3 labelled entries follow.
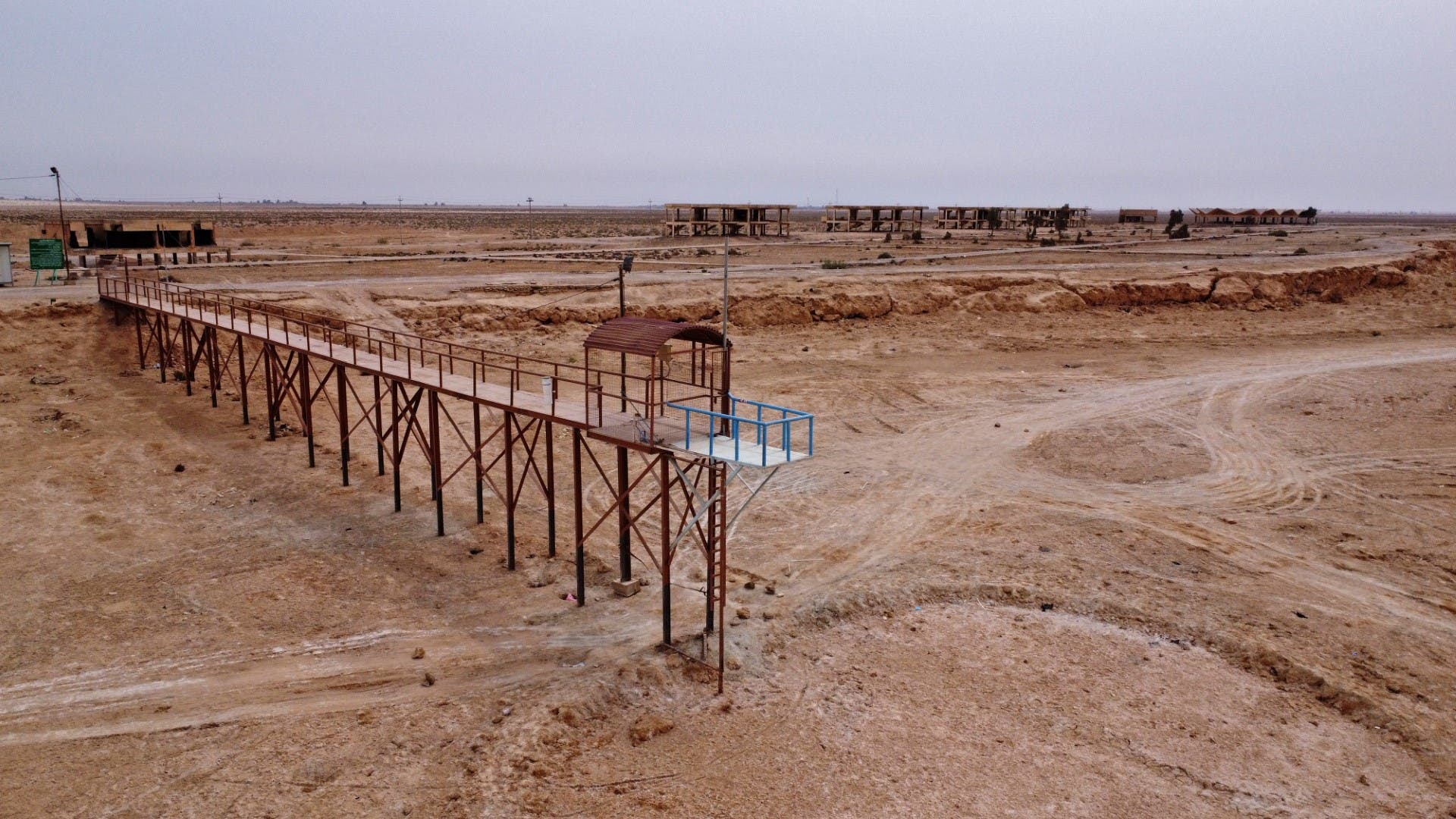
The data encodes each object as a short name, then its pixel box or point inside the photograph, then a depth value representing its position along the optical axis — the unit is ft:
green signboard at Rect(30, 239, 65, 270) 135.54
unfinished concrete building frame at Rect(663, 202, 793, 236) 273.54
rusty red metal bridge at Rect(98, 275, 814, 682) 49.67
